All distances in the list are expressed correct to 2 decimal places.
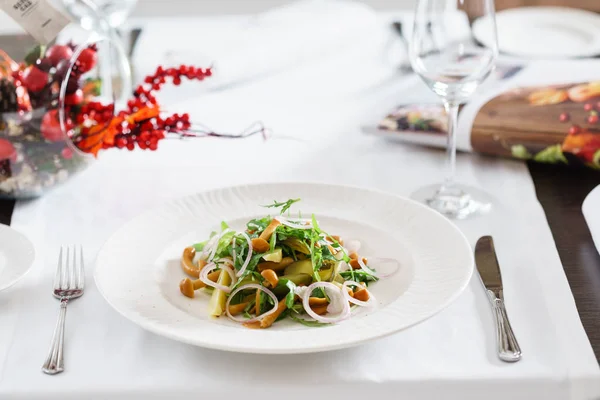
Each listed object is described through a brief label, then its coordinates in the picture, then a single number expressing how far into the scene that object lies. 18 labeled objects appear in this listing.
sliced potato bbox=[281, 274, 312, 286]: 1.01
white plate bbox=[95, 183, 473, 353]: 0.90
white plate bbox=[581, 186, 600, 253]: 1.16
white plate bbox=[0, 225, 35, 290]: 1.08
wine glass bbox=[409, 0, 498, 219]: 1.21
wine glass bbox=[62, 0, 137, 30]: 1.75
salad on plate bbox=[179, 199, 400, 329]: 0.98
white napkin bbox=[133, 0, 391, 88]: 1.85
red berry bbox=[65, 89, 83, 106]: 1.31
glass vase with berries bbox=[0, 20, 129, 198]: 1.26
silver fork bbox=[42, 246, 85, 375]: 0.94
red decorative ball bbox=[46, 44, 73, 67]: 1.29
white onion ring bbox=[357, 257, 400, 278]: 1.06
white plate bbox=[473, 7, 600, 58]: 1.87
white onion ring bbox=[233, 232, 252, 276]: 1.00
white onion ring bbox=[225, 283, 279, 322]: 0.97
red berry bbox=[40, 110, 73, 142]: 1.26
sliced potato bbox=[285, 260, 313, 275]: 1.02
